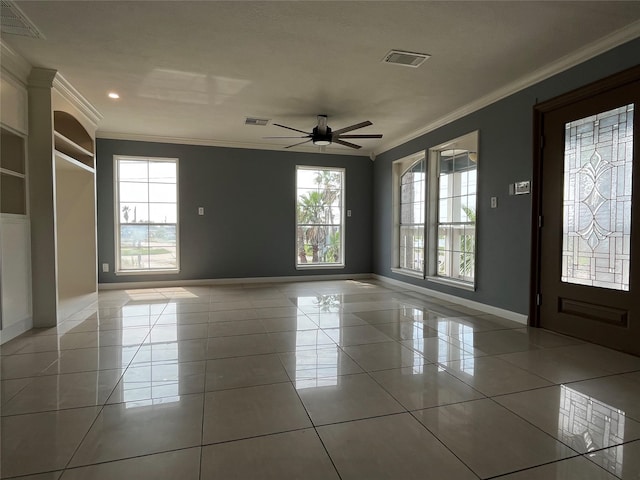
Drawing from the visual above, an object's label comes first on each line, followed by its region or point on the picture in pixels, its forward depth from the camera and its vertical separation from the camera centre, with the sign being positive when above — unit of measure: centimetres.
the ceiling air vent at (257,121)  552 +165
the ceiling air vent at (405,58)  346 +166
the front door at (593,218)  310 +10
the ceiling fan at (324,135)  504 +130
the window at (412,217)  632 +20
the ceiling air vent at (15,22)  276 +167
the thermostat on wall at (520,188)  407 +46
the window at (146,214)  658 +24
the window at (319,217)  758 +22
